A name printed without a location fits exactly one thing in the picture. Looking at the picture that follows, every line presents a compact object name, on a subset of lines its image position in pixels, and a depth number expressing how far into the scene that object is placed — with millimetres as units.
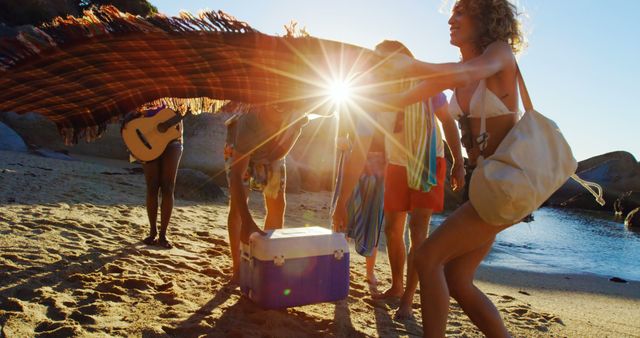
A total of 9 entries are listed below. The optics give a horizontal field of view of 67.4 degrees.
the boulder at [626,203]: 25805
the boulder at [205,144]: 13367
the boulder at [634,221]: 18531
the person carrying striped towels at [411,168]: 3475
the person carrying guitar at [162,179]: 4781
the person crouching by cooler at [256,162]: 3537
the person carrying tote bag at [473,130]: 2047
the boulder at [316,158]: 14953
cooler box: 3025
